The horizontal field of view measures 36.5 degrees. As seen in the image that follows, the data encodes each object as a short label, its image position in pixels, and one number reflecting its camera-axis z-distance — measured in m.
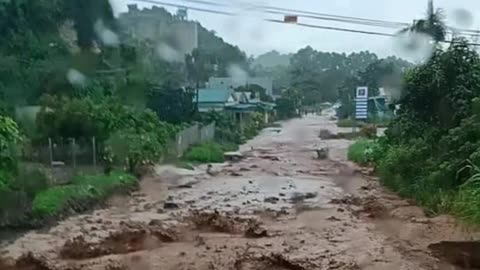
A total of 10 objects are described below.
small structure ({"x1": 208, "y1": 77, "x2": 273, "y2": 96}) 29.09
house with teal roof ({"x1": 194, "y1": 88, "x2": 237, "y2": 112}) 30.85
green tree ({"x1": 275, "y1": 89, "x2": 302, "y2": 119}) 35.91
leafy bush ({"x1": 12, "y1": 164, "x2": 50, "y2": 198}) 11.26
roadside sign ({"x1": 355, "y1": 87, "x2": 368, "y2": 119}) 28.82
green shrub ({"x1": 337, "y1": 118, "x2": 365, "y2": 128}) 30.80
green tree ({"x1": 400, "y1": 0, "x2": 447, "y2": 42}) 14.72
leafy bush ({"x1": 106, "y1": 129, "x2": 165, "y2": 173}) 16.58
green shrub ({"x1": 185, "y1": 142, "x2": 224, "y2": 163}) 22.15
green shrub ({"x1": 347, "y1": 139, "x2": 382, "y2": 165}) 19.16
